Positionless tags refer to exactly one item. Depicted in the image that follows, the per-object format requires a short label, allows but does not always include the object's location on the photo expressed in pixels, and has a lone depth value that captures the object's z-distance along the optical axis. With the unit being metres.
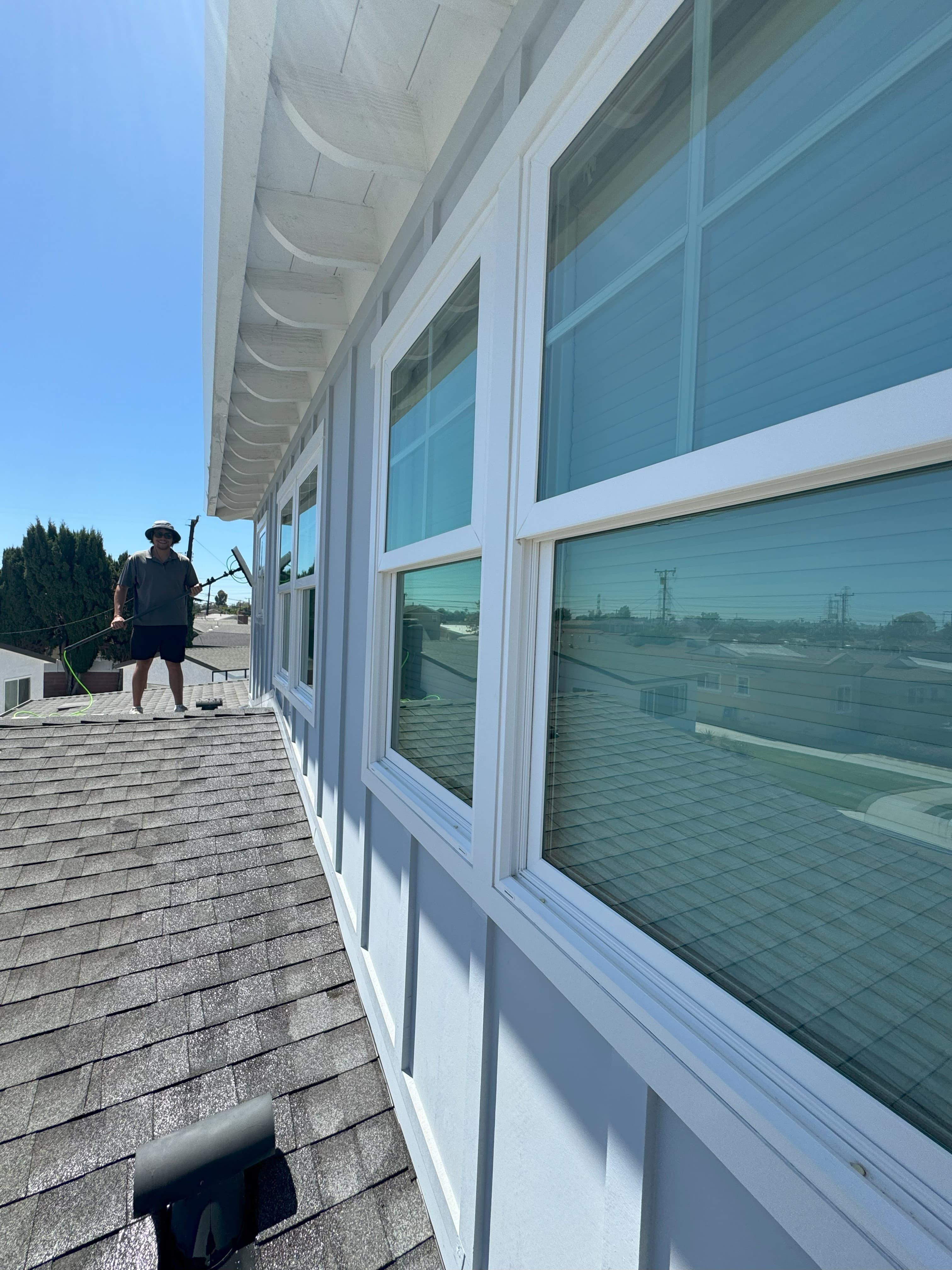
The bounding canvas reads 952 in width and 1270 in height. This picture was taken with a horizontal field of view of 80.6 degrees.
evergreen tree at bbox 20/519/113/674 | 20.75
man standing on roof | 4.29
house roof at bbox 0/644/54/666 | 20.02
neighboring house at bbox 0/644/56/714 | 10.41
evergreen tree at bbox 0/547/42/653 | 20.69
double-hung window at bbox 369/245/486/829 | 1.48
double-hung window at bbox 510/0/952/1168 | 0.54
